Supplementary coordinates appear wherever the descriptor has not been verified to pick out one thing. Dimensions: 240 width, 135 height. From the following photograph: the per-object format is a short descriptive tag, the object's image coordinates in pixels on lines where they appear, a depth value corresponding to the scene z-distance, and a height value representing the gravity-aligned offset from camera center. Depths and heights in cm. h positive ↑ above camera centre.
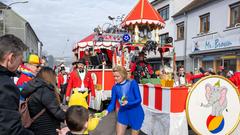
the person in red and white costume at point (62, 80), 1302 -90
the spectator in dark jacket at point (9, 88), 171 -18
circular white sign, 462 -79
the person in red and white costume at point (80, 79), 727 -47
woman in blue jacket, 456 -72
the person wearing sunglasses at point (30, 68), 432 -10
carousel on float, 468 -53
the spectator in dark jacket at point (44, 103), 288 -45
